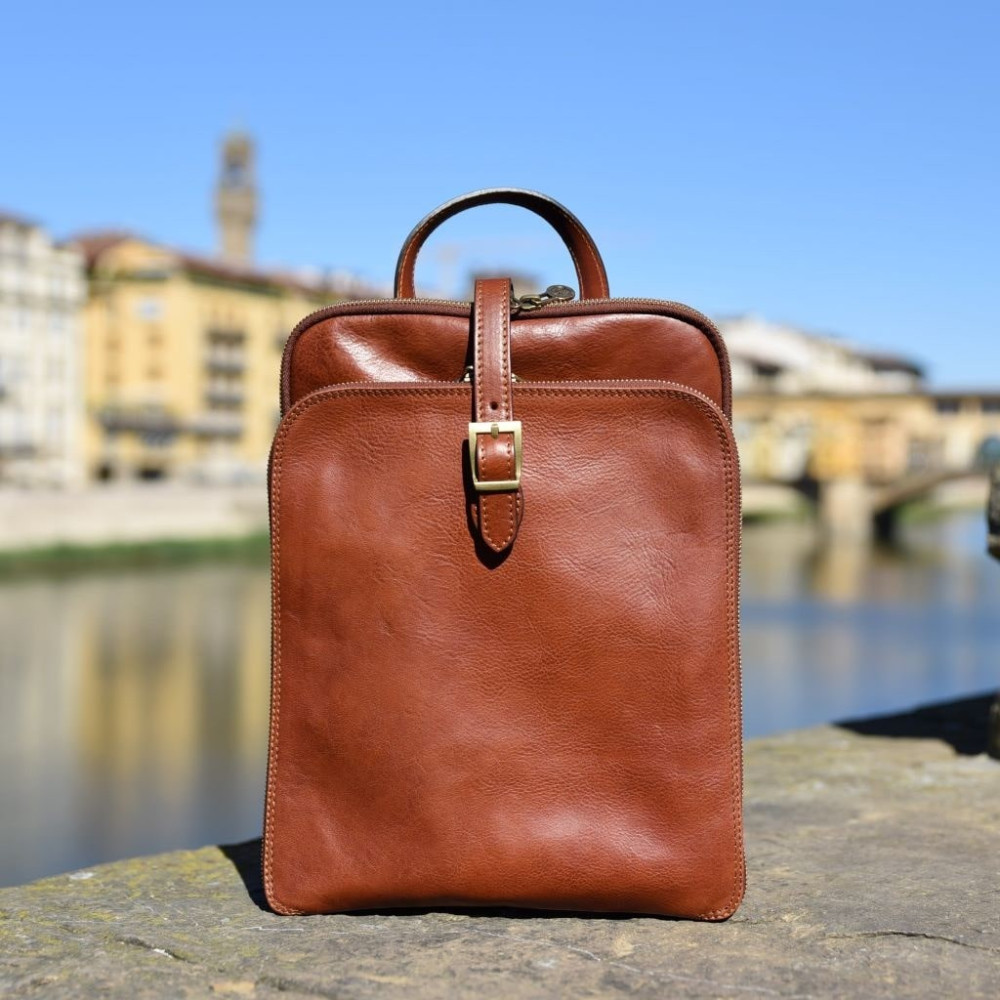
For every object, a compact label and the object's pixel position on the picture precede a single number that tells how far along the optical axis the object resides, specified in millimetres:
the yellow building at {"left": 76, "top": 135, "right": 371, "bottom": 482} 44875
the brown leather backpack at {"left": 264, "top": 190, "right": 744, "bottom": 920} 1780
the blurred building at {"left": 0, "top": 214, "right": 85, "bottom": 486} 40594
